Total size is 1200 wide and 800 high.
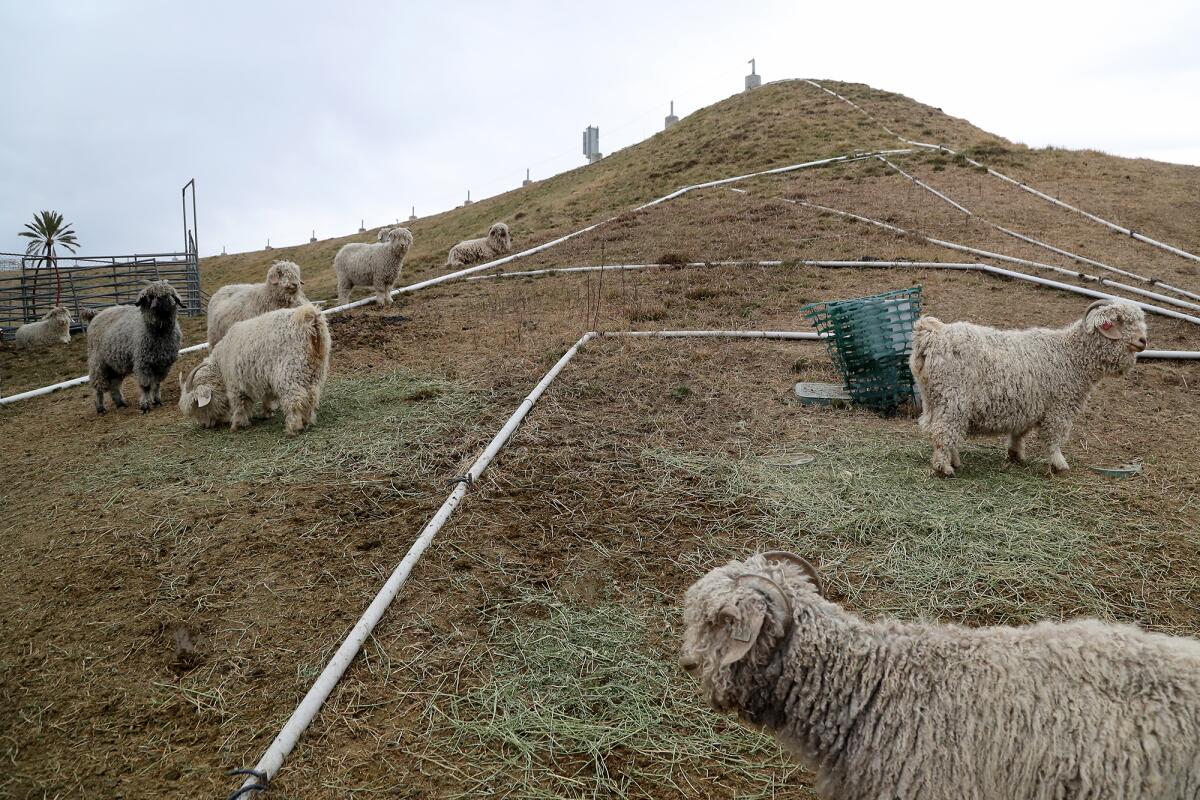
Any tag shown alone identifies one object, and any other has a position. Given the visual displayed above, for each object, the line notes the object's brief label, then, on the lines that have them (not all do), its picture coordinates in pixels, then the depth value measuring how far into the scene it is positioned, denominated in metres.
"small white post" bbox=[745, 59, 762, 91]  41.04
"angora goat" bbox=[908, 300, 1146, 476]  5.79
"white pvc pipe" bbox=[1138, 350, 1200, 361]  8.48
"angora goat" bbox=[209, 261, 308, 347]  9.44
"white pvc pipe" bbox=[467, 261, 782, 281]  14.33
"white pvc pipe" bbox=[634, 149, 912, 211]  22.97
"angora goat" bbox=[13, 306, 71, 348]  15.96
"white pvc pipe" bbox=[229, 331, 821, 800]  3.14
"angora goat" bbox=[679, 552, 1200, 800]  2.08
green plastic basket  7.22
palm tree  20.38
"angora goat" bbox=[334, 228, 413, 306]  13.62
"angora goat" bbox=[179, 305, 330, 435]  7.11
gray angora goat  8.81
